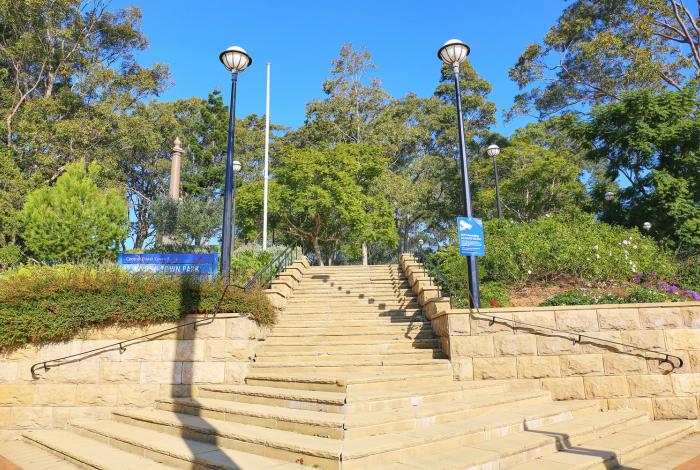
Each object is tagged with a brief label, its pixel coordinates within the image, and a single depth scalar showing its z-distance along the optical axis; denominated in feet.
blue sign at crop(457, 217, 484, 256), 24.98
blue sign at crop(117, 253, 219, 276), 42.75
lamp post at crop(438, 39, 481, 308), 25.61
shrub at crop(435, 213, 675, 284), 36.24
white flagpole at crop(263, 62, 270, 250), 65.23
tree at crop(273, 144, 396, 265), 74.54
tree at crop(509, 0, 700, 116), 70.95
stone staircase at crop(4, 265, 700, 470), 14.62
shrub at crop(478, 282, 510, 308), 30.60
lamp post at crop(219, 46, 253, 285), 28.27
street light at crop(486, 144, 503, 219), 63.32
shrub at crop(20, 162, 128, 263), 51.80
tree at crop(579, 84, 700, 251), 44.09
